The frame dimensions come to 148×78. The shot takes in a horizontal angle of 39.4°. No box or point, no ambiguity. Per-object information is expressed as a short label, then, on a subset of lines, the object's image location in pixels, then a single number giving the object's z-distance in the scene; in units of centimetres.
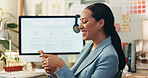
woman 100
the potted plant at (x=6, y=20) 227
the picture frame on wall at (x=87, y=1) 215
